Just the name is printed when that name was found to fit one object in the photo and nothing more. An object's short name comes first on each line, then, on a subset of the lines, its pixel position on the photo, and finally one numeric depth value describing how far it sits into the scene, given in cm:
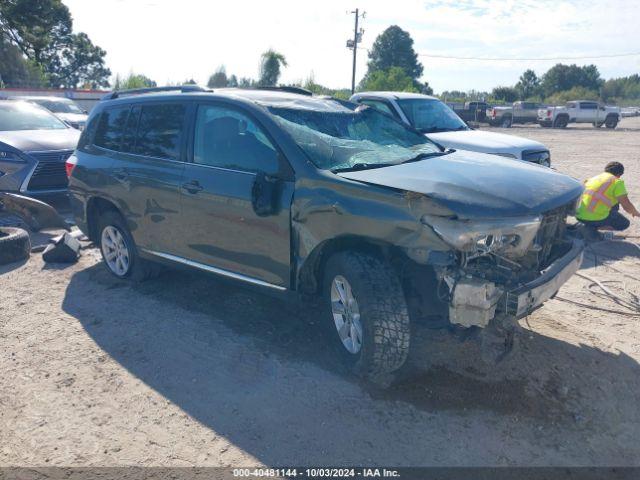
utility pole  4569
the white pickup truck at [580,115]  3681
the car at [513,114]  3734
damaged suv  335
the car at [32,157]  840
